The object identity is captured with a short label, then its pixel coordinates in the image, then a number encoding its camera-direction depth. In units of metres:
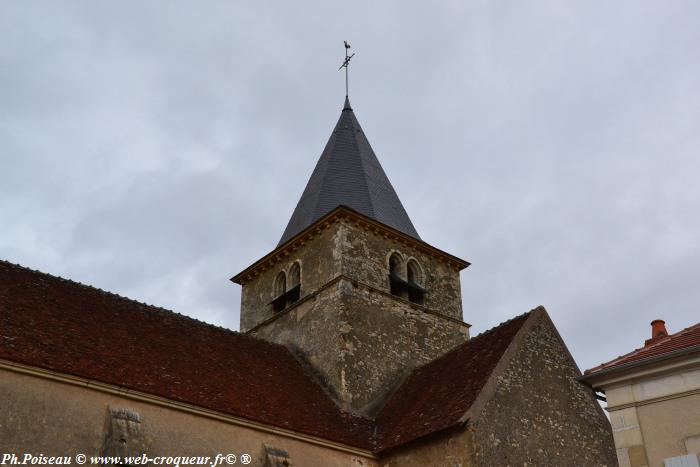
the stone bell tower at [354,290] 18.12
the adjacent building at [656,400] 10.07
